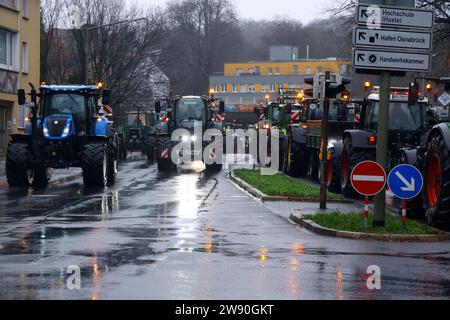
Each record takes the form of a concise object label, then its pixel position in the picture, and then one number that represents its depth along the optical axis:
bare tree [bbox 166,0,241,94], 94.62
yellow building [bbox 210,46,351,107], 108.38
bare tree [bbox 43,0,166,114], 50.19
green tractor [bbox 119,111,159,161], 51.53
